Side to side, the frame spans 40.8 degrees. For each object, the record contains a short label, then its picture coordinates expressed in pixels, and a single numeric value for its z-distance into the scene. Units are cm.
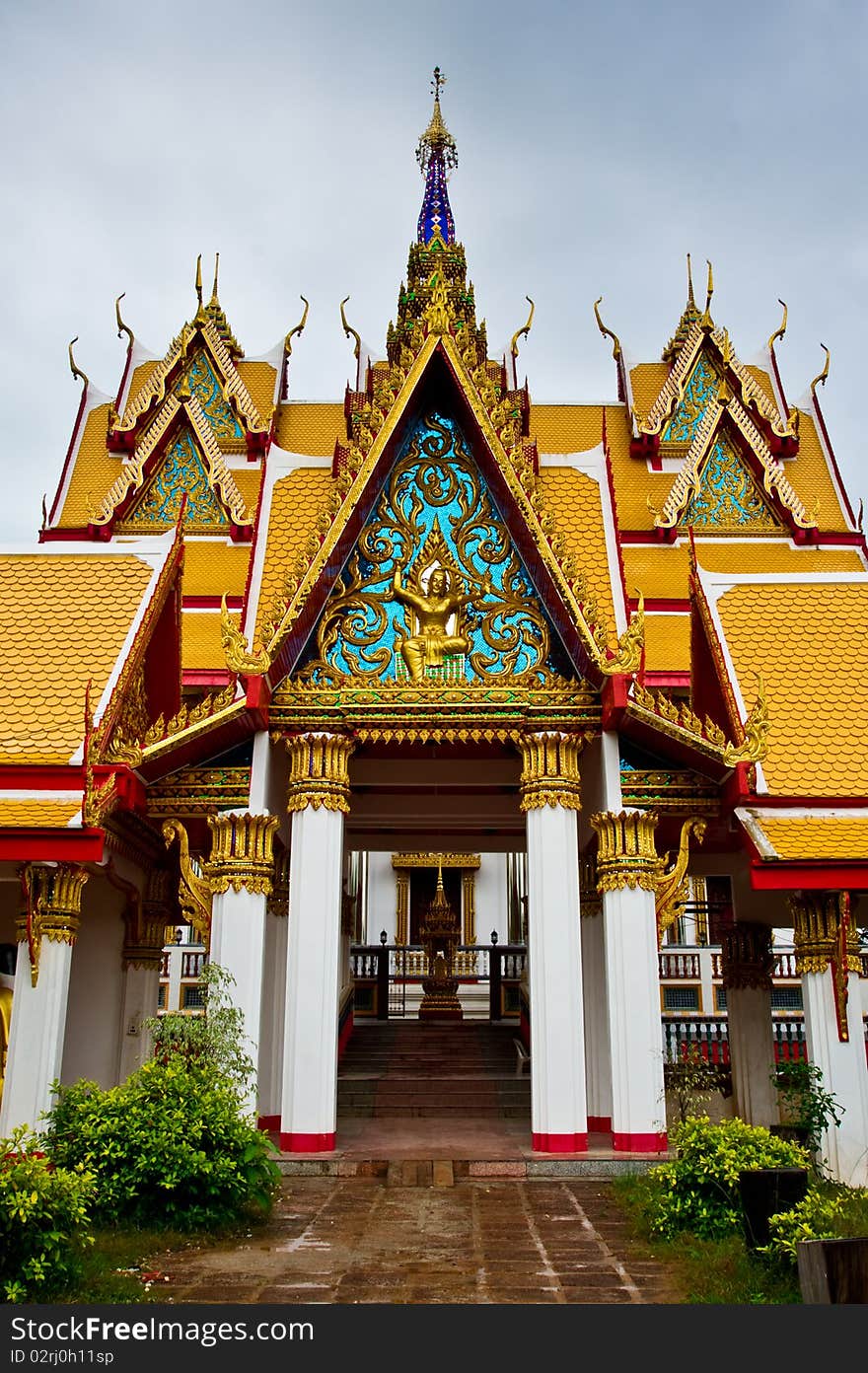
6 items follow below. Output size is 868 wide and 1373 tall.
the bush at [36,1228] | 493
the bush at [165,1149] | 695
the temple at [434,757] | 934
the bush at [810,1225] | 525
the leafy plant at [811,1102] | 873
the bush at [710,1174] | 659
